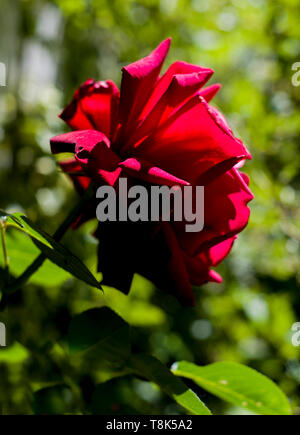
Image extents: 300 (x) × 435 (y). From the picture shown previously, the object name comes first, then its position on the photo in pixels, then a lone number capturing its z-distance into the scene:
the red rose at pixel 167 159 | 0.47
